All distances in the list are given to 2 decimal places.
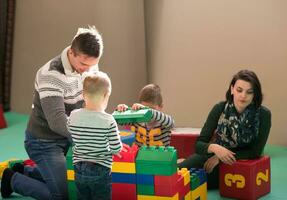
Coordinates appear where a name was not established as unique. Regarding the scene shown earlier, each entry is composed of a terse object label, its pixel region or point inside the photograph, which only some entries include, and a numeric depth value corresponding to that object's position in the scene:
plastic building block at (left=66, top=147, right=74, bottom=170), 2.48
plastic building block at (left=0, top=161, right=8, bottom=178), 3.16
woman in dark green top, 2.80
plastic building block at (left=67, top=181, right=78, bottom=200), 2.55
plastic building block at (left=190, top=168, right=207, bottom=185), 2.62
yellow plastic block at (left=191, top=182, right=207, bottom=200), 2.57
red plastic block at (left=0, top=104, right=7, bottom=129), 4.87
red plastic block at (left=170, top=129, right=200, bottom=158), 3.39
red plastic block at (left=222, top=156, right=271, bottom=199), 2.73
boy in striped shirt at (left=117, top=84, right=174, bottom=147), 2.95
